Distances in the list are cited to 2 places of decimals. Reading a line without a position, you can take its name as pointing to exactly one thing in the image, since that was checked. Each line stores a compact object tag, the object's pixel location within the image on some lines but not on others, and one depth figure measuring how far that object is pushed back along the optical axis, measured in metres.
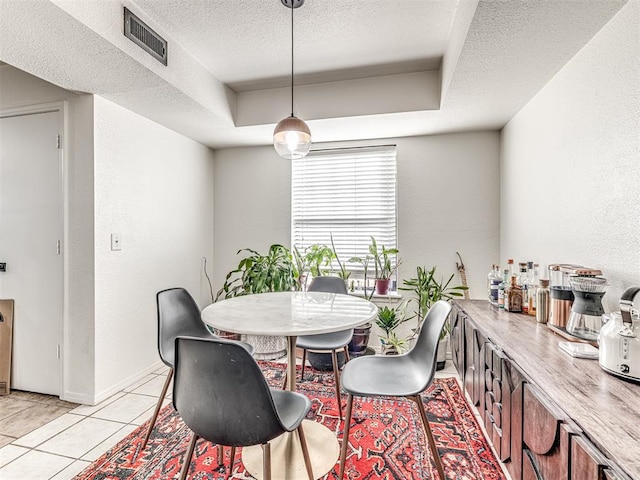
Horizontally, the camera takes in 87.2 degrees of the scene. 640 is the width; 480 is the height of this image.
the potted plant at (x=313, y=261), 3.47
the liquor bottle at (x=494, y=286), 2.39
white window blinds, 3.63
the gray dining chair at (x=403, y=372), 1.60
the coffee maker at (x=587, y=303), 1.51
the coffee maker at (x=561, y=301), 1.73
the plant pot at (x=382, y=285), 3.44
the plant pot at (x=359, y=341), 3.14
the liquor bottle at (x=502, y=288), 2.30
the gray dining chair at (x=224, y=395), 1.15
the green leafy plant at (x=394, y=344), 3.02
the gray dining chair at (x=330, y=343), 2.25
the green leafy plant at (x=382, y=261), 3.46
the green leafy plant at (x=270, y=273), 3.28
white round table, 1.58
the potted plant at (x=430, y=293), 3.10
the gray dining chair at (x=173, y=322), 1.94
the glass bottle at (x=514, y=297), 2.19
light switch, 2.63
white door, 2.58
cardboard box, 2.67
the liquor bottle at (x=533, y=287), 2.11
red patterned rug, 1.75
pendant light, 2.03
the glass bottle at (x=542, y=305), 1.92
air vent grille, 1.90
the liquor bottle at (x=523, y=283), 2.19
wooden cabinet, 0.89
